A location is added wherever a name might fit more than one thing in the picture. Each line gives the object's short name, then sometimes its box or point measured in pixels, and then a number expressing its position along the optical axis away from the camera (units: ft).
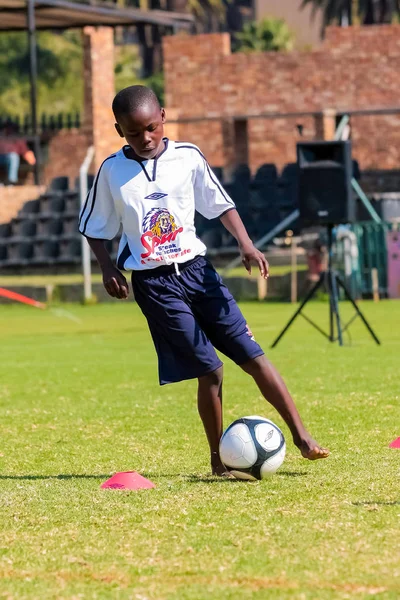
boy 23.00
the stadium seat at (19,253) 105.19
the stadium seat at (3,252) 106.32
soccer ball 23.44
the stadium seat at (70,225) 102.99
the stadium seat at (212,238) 99.40
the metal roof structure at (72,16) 111.45
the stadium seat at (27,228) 106.01
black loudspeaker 53.78
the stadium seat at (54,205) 105.48
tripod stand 52.40
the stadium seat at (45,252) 104.32
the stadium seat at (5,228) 107.14
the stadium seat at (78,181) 104.45
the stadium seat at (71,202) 103.76
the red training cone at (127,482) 23.18
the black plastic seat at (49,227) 104.37
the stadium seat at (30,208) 107.45
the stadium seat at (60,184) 107.45
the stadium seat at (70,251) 103.50
